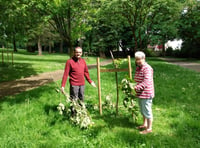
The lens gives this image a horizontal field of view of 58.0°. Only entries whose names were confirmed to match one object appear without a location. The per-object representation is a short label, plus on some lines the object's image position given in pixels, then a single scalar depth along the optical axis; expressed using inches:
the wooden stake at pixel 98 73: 192.1
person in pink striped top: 155.9
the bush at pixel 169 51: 1743.8
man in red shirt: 180.4
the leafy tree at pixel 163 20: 618.2
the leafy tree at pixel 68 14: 390.6
